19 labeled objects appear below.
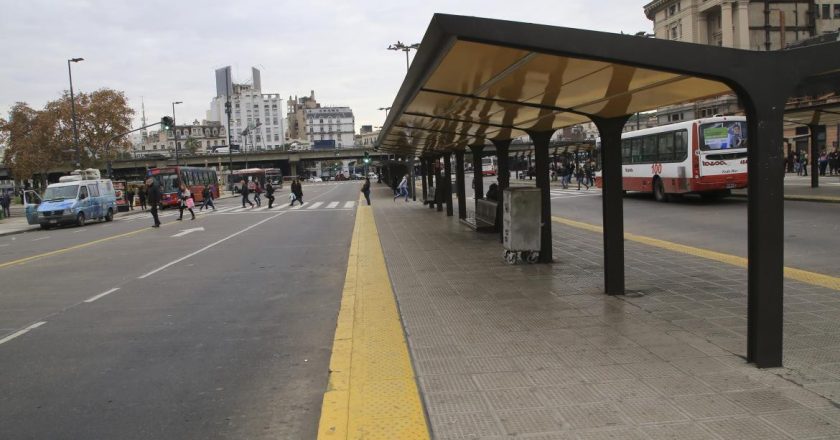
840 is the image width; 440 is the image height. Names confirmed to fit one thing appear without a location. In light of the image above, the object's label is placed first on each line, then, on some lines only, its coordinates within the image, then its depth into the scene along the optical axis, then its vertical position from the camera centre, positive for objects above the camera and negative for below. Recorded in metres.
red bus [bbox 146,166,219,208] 40.19 +0.60
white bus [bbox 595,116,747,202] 20.30 +0.35
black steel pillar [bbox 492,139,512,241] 12.80 +0.21
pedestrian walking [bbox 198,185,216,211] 34.38 -0.41
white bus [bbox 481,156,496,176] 77.56 +1.43
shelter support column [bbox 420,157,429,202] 26.83 +0.10
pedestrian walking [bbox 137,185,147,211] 42.31 -0.34
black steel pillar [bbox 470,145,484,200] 16.36 +0.09
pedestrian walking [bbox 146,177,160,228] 22.37 -0.16
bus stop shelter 4.44 +0.77
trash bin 9.41 -0.68
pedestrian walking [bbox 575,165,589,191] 39.28 -0.07
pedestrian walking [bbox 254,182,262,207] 35.91 -0.46
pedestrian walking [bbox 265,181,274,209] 33.62 -0.35
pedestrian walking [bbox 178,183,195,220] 25.78 -0.38
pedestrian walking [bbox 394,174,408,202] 33.18 -0.45
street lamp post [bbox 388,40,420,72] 44.67 +9.70
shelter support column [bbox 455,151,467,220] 18.38 -0.35
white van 26.70 -0.47
